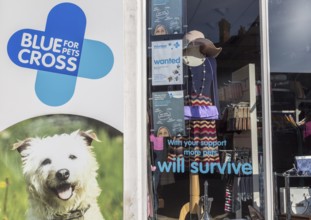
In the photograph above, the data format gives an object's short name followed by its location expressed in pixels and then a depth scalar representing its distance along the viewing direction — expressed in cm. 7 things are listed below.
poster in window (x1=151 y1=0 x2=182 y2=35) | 471
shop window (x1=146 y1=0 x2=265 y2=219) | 470
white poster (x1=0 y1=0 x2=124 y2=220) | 425
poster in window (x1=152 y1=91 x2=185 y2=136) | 468
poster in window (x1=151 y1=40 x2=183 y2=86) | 467
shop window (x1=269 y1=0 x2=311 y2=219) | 478
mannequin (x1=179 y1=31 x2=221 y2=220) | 477
